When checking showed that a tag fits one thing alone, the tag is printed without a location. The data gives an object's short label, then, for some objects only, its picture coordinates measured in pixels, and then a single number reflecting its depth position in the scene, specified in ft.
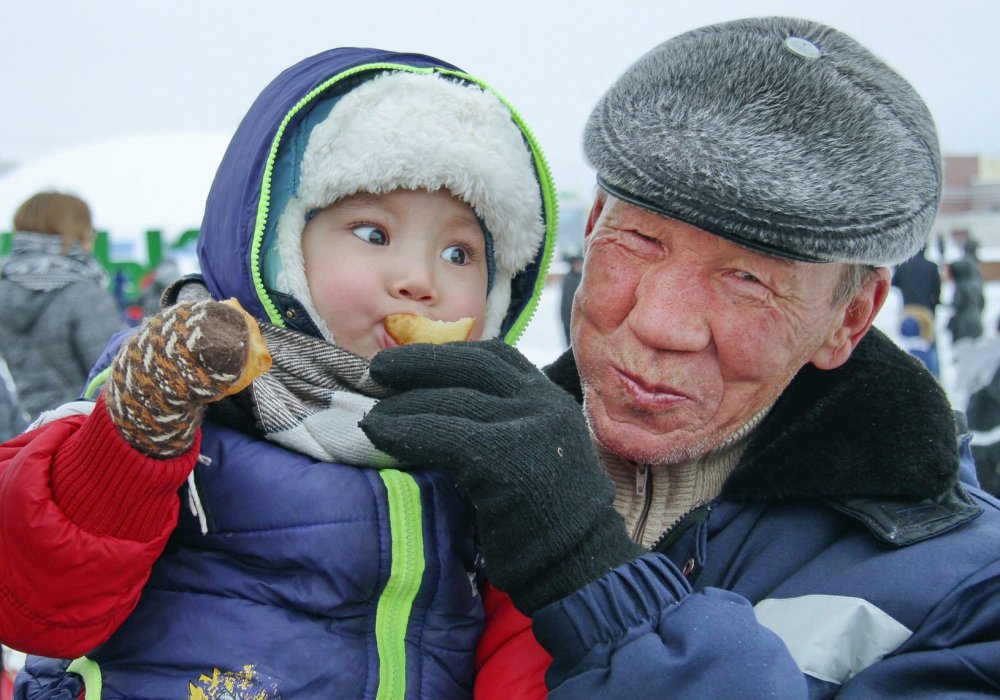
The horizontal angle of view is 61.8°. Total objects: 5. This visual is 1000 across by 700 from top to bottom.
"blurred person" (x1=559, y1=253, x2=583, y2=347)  31.53
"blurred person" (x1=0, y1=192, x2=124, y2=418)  14.16
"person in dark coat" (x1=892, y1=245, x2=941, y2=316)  30.25
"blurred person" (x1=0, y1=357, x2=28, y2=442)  12.43
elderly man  3.67
